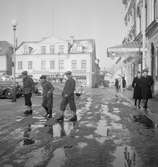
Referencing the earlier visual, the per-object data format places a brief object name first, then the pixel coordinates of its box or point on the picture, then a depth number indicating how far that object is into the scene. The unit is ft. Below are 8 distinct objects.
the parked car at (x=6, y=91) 78.59
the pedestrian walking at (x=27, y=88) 41.11
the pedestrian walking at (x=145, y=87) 45.19
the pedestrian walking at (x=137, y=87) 47.27
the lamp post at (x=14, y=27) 71.03
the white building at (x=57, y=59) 207.72
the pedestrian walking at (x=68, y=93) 35.83
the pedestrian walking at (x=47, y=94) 37.58
